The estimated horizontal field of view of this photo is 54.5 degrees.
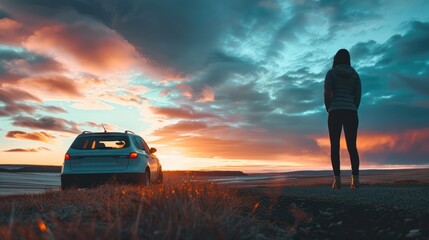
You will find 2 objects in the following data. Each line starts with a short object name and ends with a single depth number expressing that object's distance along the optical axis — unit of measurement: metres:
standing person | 8.63
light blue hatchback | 10.37
